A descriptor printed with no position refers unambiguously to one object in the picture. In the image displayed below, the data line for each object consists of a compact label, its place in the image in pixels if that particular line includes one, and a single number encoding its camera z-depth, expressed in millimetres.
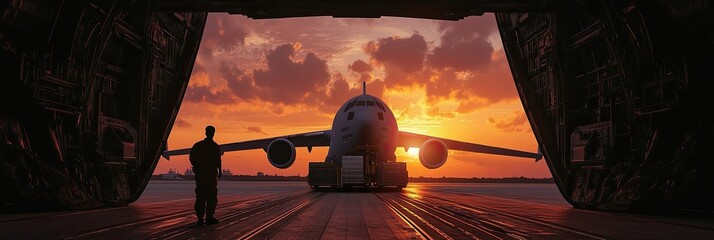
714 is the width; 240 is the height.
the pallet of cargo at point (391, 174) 29594
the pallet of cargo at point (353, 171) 28781
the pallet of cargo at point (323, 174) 29875
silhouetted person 10327
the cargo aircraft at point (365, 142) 29562
